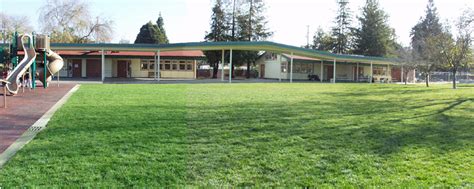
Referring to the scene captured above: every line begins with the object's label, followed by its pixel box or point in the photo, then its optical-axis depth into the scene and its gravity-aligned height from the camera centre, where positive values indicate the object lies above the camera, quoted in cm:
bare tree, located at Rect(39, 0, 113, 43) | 4922 +737
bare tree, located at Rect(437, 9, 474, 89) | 2527 +242
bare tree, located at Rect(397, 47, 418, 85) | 3392 +201
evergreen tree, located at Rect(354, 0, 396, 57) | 5700 +717
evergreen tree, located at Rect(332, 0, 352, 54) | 5909 +786
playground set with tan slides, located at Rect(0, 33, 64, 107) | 1609 +102
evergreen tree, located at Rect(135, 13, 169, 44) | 5106 +601
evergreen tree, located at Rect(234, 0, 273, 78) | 4450 +665
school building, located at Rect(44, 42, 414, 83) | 2886 +188
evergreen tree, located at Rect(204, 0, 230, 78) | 4416 +627
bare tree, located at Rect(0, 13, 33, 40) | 4897 +690
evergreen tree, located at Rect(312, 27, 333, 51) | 5987 +662
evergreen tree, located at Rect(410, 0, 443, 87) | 2796 +219
